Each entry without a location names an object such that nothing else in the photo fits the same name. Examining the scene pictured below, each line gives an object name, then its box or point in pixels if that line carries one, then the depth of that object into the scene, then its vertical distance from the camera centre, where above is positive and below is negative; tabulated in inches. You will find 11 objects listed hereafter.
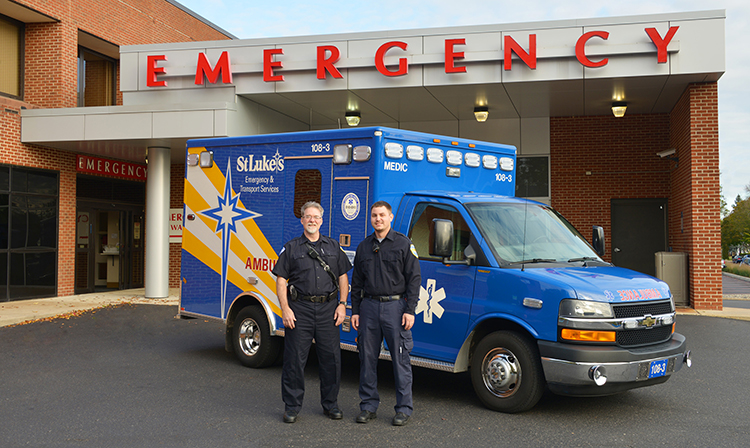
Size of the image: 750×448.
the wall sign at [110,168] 692.7 +68.1
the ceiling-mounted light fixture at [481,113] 642.2 +114.8
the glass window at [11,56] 656.4 +176.1
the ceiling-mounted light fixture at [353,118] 673.6 +115.8
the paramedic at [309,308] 224.8 -27.3
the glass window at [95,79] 735.7 +174.1
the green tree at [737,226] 2051.4 +11.5
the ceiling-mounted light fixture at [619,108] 611.3 +113.6
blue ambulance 218.2 -12.8
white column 652.7 +6.2
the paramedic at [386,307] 219.0 -26.3
